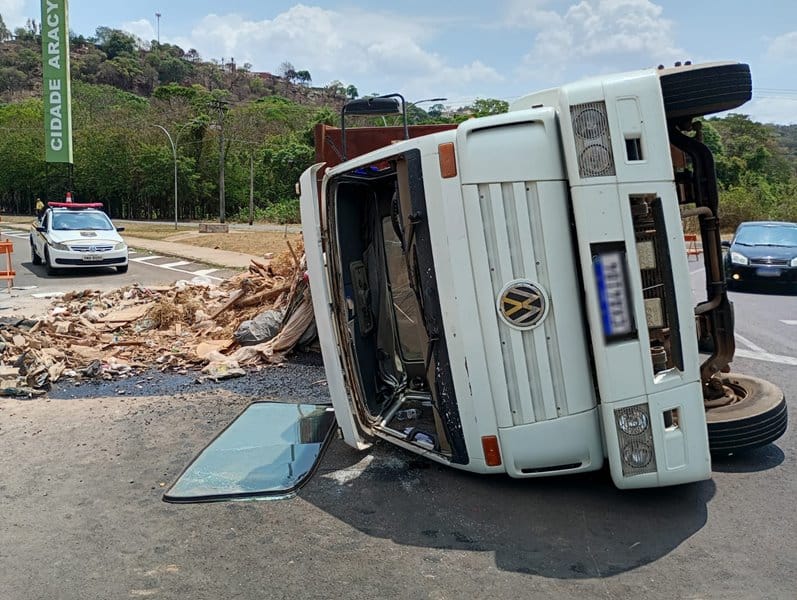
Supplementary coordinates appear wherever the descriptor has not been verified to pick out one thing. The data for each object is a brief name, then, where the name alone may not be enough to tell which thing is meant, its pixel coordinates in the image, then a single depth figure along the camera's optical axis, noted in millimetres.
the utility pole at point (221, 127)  46281
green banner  24156
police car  16953
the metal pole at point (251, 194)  52594
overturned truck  3660
